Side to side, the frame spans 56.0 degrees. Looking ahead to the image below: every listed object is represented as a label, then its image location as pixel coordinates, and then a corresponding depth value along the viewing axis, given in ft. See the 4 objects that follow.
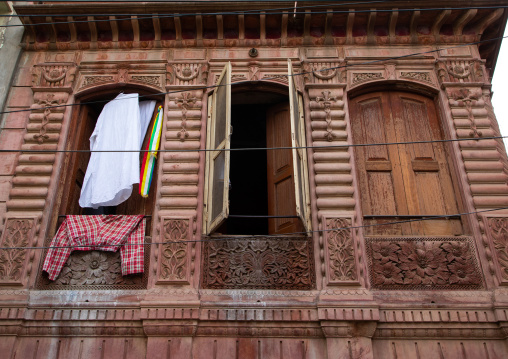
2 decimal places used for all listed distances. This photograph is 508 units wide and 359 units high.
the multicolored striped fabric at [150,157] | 26.07
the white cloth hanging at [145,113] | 28.43
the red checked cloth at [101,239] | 23.72
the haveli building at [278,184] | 21.85
